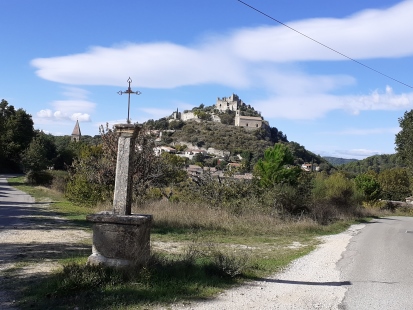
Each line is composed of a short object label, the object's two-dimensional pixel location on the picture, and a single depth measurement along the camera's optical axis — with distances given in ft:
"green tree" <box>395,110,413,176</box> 127.52
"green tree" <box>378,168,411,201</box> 201.87
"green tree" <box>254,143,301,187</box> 89.92
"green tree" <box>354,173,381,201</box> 146.61
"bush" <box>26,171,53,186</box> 151.12
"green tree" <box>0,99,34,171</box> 216.54
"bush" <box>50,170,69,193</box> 122.64
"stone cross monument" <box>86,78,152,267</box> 23.72
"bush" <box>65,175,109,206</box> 70.28
